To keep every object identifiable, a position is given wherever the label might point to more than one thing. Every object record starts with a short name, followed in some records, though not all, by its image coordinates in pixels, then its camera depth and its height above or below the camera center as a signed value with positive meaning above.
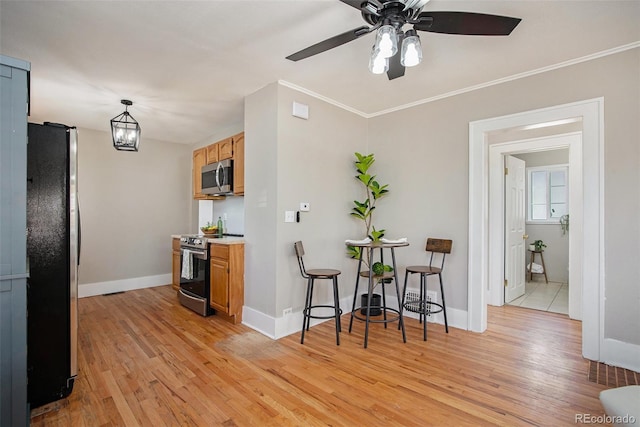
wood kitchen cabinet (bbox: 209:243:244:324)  3.35 -0.76
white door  4.26 -0.22
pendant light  3.20 +0.79
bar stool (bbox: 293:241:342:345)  2.91 -0.64
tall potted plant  3.68 +0.20
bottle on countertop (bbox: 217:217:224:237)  4.48 -0.25
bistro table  2.88 -0.64
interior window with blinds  5.66 +0.38
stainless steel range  3.68 -0.78
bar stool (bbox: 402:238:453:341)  3.11 -0.59
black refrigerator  1.96 -0.33
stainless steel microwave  4.09 +0.48
